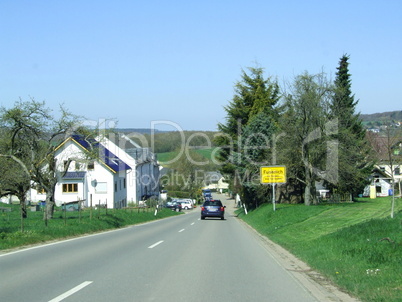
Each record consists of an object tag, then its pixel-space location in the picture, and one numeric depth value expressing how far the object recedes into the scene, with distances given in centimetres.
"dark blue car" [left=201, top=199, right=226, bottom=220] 3688
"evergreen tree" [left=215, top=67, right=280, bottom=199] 4769
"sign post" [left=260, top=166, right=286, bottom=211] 3173
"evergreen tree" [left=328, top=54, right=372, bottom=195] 3288
